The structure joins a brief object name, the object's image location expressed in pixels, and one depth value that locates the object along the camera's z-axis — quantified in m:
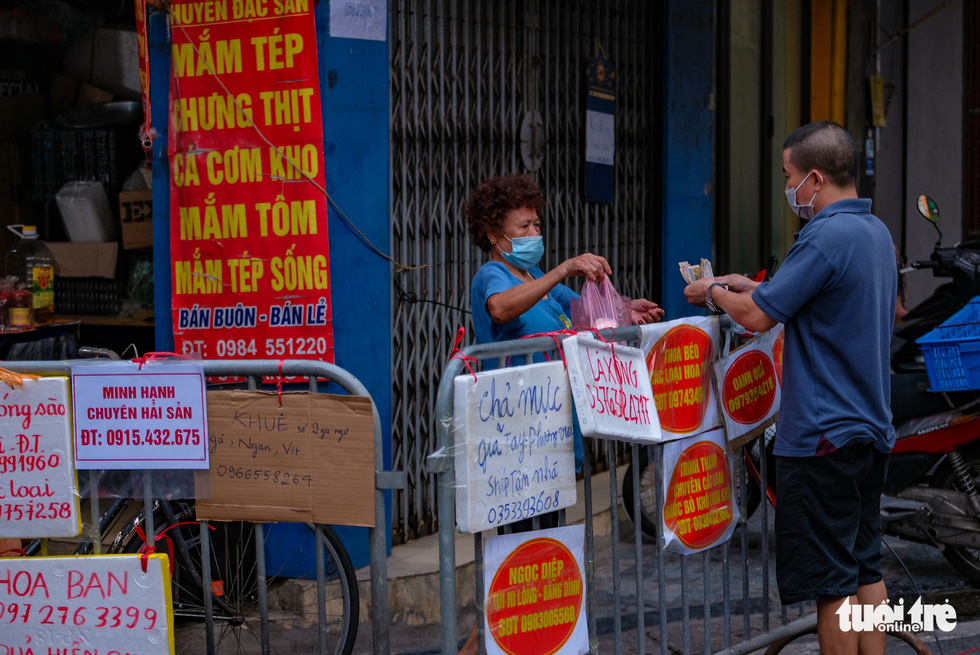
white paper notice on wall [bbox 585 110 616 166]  6.79
